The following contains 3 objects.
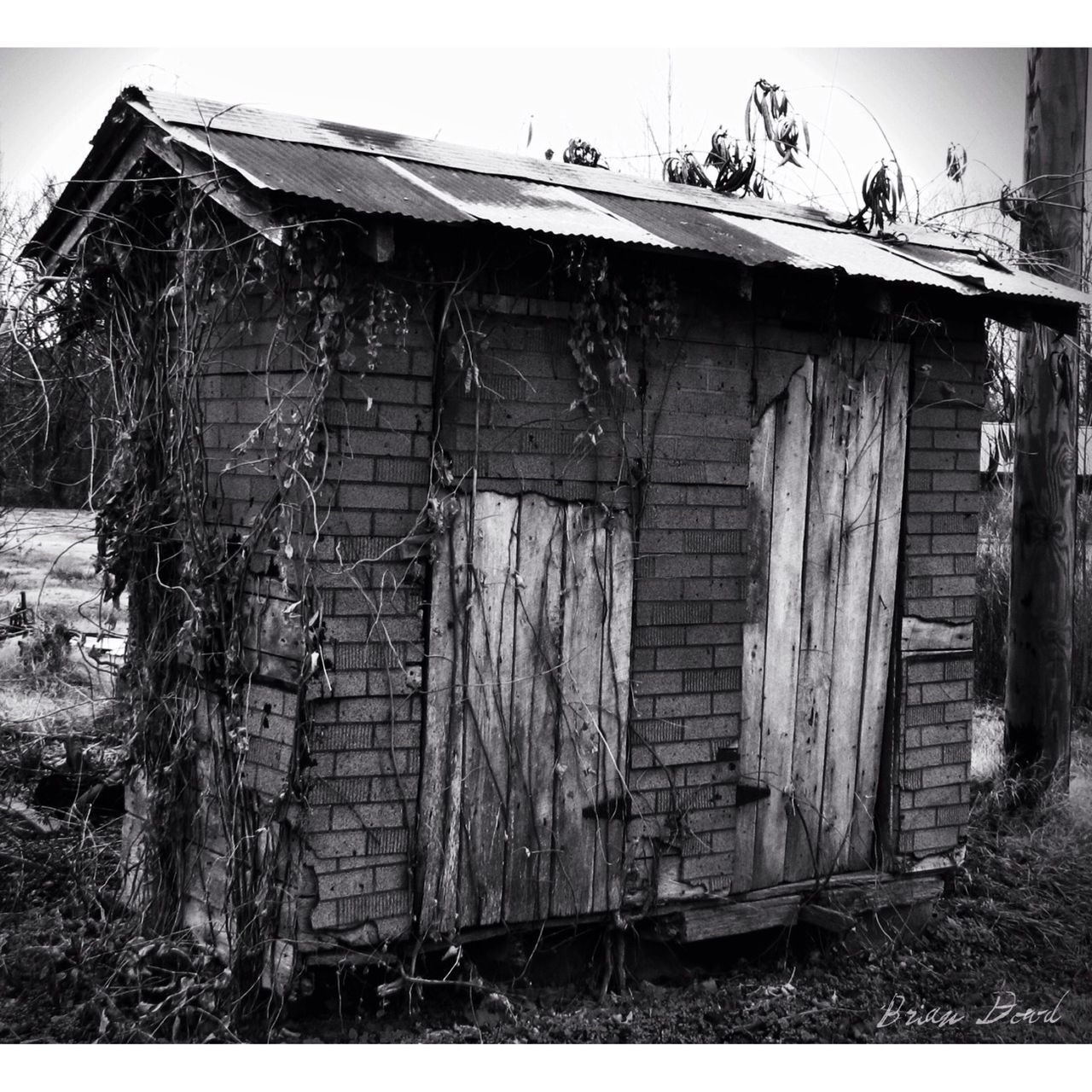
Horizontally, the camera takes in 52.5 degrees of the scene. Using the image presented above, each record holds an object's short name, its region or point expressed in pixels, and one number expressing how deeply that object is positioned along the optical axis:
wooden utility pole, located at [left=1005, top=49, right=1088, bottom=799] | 6.61
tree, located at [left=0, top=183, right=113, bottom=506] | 5.05
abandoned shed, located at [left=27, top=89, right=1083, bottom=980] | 3.88
